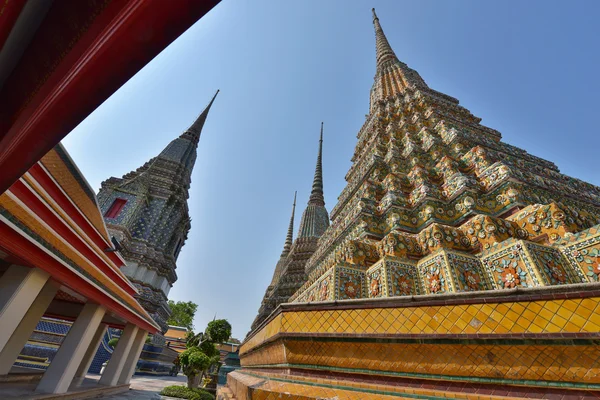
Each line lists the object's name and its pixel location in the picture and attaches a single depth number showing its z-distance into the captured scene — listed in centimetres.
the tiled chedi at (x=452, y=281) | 155
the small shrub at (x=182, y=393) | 768
